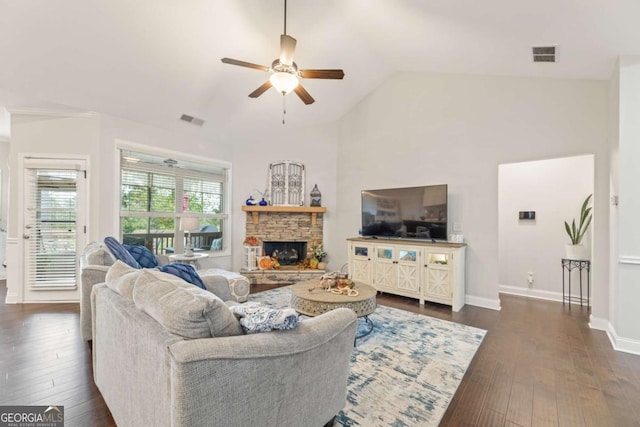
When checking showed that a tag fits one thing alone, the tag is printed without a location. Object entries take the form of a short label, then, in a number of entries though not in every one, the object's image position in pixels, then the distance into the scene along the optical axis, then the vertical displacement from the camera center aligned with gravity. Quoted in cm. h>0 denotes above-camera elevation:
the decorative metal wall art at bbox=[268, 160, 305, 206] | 596 +70
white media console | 398 -79
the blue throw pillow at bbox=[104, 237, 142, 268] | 276 -38
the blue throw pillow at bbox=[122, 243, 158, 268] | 319 -48
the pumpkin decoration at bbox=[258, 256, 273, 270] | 548 -93
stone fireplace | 582 -26
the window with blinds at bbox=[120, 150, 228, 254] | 462 +26
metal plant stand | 412 -80
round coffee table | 265 -82
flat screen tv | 430 +6
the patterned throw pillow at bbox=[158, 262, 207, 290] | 218 -45
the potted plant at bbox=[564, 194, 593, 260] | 407 -24
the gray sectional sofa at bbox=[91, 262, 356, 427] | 103 -63
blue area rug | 183 -128
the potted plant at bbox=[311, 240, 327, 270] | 568 -82
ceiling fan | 285 +154
